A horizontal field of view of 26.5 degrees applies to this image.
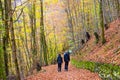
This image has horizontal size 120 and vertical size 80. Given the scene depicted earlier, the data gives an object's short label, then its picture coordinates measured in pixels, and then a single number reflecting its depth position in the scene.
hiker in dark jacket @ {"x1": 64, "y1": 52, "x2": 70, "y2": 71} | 22.27
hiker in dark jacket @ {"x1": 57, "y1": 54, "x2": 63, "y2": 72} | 22.34
